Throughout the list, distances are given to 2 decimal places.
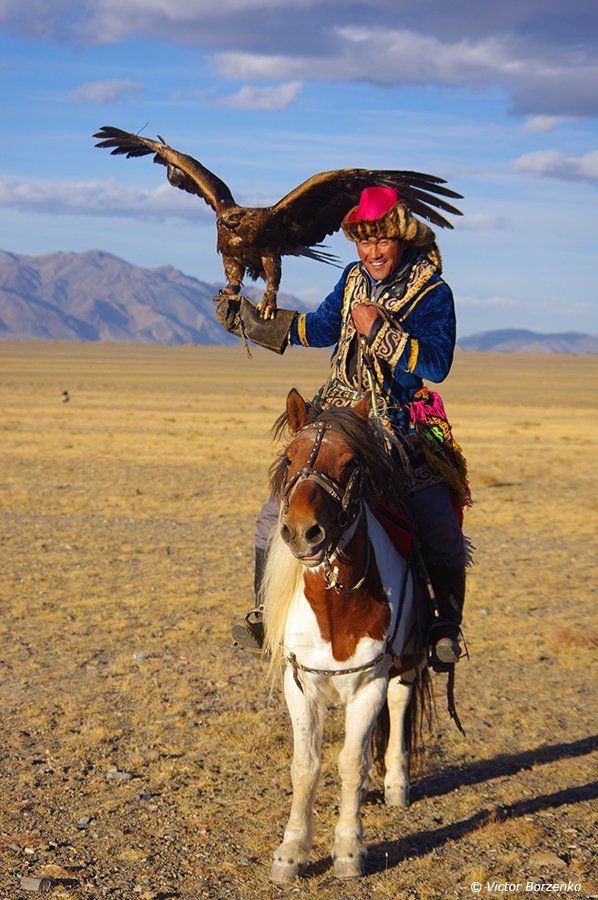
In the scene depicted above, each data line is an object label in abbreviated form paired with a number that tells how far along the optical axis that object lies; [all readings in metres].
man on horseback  4.74
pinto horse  4.15
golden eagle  5.12
